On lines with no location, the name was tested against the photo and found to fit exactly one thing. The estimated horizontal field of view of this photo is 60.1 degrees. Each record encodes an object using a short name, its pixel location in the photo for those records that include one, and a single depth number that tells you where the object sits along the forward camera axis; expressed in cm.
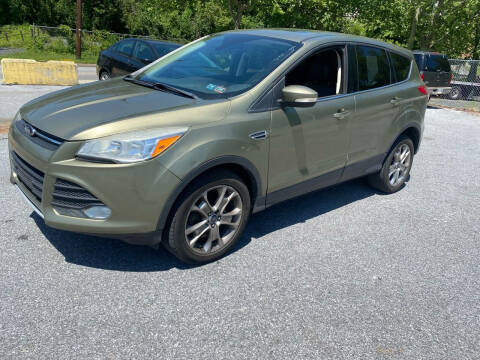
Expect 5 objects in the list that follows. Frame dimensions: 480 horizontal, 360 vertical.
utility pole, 2488
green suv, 274
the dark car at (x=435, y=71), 1473
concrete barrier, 1194
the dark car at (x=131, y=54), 1023
